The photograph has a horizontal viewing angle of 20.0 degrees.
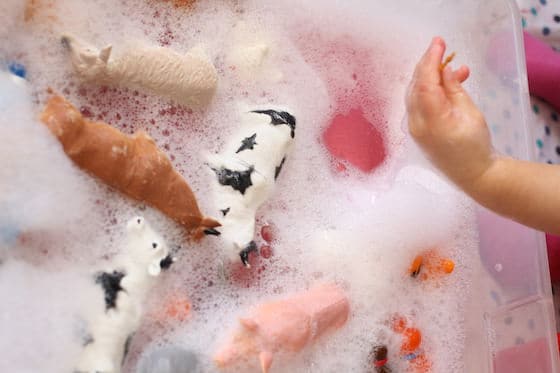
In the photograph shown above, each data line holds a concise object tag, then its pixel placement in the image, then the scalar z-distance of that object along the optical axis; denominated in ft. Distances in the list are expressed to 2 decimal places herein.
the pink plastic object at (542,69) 4.73
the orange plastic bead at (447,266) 4.25
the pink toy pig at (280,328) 3.88
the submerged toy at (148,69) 3.95
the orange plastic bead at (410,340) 4.17
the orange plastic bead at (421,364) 4.18
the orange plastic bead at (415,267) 4.20
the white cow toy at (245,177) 3.96
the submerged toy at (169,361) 3.84
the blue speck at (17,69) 3.98
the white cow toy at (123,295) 3.78
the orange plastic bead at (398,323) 4.17
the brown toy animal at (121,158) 3.81
